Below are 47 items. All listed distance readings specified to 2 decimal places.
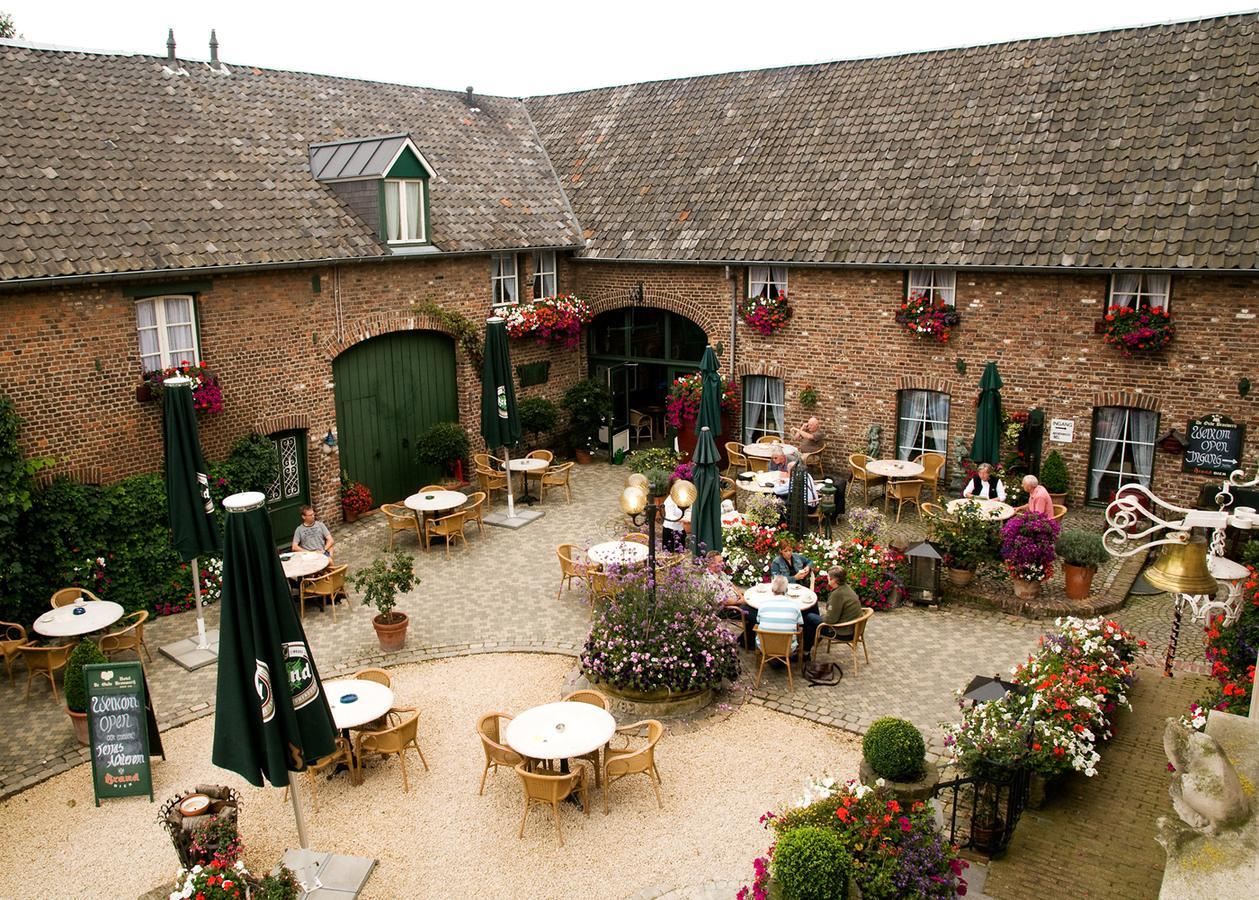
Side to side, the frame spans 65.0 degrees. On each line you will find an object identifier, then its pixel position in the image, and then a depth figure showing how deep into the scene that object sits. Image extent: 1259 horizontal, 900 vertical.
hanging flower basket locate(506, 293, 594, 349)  20.27
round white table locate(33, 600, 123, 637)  11.94
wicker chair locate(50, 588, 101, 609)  12.77
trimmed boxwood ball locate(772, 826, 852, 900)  6.97
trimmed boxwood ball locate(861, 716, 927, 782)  8.42
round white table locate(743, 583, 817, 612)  11.89
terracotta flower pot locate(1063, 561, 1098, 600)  13.77
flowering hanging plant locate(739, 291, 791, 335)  19.39
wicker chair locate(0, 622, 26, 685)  11.90
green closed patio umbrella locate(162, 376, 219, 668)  12.15
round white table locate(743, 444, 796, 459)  18.64
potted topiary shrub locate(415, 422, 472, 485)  18.36
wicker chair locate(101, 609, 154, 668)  11.97
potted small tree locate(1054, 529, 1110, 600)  13.57
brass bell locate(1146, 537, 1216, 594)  6.18
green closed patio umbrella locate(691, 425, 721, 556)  12.38
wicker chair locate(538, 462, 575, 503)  18.88
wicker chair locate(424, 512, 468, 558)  16.28
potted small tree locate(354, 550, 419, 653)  12.53
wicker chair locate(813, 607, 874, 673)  11.74
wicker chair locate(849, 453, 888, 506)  18.21
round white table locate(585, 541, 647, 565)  13.94
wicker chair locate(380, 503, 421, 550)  16.48
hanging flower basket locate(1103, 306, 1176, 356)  15.64
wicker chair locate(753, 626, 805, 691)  11.39
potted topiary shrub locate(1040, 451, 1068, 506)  16.89
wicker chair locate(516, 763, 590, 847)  8.91
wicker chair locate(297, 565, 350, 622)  13.96
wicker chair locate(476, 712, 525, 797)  9.34
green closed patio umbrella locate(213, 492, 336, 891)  7.60
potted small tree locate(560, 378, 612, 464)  21.42
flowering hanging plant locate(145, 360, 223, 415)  14.39
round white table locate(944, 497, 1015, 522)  14.55
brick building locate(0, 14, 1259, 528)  14.40
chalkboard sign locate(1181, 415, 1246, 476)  15.59
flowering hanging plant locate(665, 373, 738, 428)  19.92
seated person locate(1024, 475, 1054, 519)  14.41
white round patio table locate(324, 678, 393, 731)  9.78
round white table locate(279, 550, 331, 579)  13.80
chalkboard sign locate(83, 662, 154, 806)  9.70
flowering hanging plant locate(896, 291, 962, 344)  17.62
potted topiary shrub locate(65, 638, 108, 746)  10.60
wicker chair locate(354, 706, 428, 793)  9.70
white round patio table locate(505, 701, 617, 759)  9.10
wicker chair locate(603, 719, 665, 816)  9.17
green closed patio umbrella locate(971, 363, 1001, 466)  16.11
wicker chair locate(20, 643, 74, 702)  11.72
